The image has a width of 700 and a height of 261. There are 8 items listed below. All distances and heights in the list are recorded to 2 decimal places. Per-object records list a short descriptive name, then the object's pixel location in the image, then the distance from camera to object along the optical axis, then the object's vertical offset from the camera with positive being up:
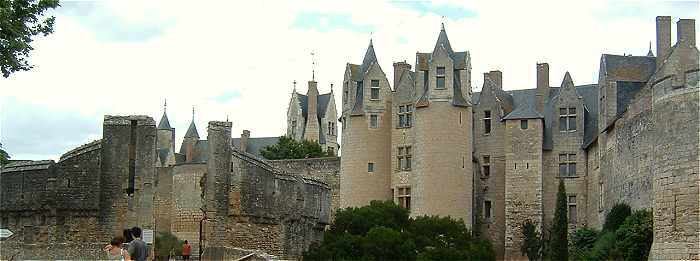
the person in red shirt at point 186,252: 31.73 -1.05
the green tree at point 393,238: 40.47 -0.76
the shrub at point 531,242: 51.38 -0.99
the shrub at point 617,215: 42.19 +0.22
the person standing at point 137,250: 18.78 -0.60
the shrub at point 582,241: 46.65 -0.84
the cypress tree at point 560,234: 45.69 -0.55
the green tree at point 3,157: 28.97 +1.38
